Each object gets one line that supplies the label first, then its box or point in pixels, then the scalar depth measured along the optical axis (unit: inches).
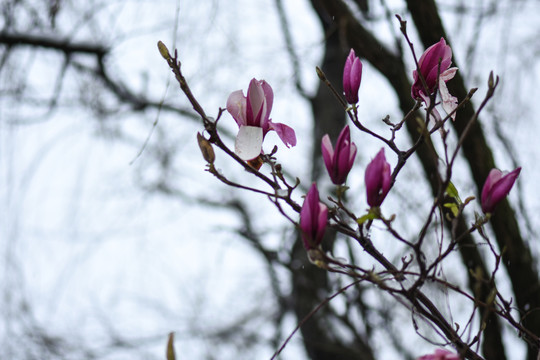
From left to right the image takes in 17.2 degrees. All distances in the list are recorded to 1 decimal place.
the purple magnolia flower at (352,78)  67.0
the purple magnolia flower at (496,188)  63.7
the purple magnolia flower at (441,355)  59.4
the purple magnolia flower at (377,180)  63.1
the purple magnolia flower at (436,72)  66.7
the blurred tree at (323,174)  92.2
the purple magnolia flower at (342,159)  64.5
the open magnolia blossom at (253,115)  65.2
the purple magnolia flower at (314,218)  63.0
